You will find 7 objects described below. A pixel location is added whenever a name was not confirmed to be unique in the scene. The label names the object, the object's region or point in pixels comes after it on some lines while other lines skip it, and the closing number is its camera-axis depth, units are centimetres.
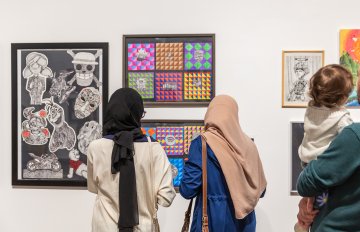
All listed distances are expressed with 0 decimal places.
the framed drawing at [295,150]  227
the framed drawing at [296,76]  226
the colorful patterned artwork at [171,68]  230
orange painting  223
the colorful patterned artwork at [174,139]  233
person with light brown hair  150
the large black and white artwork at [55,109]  238
